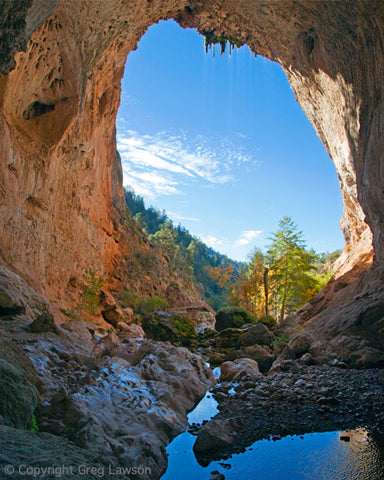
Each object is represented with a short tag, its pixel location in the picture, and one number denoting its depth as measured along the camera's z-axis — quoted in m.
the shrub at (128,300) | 27.10
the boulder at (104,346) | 8.14
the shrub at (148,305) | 26.86
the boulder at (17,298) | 7.17
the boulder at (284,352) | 10.33
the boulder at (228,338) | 15.20
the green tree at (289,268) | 25.58
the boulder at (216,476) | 4.16
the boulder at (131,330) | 15.45
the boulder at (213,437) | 4.82
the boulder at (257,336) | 14.16
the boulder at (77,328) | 9.38
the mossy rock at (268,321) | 18.55
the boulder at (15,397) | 3.10
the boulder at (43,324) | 6.66
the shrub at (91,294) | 17.34
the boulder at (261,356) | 10.76
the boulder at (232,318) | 20.11
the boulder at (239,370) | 8.71
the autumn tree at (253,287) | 28.06
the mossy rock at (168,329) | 16.28
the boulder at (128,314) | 22.09
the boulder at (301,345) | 10.77
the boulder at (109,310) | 19.69
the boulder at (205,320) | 28.86
